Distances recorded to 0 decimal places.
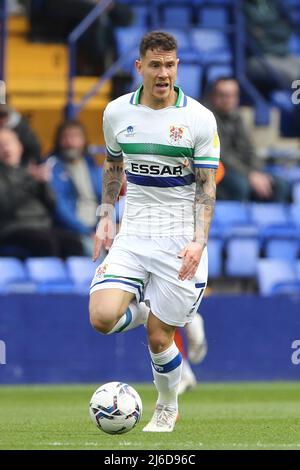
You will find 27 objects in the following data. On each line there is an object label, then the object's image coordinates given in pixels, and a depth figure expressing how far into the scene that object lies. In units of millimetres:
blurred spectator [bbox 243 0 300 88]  20000
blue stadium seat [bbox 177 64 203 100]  18719
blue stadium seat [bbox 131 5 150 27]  19688
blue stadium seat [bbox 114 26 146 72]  18938
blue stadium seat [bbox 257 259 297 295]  16125
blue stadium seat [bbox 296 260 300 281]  16177
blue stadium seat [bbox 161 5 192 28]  19969
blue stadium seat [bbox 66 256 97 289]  15211
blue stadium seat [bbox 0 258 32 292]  14758
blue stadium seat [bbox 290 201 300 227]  17234
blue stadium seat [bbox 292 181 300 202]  17750
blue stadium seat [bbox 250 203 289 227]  16969
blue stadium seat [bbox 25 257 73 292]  14969
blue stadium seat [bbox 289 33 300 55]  20672
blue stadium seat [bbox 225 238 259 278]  16266
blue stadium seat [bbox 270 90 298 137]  19922
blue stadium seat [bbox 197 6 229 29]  19953
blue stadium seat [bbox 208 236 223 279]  16047
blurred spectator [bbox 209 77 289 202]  16781
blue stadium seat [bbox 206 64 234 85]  19031
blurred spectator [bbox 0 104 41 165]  16047
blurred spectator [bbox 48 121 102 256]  15930
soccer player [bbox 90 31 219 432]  8469
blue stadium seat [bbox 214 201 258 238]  16328
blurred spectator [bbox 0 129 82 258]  15422
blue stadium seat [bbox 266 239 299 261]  16641
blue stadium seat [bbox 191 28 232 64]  19406
